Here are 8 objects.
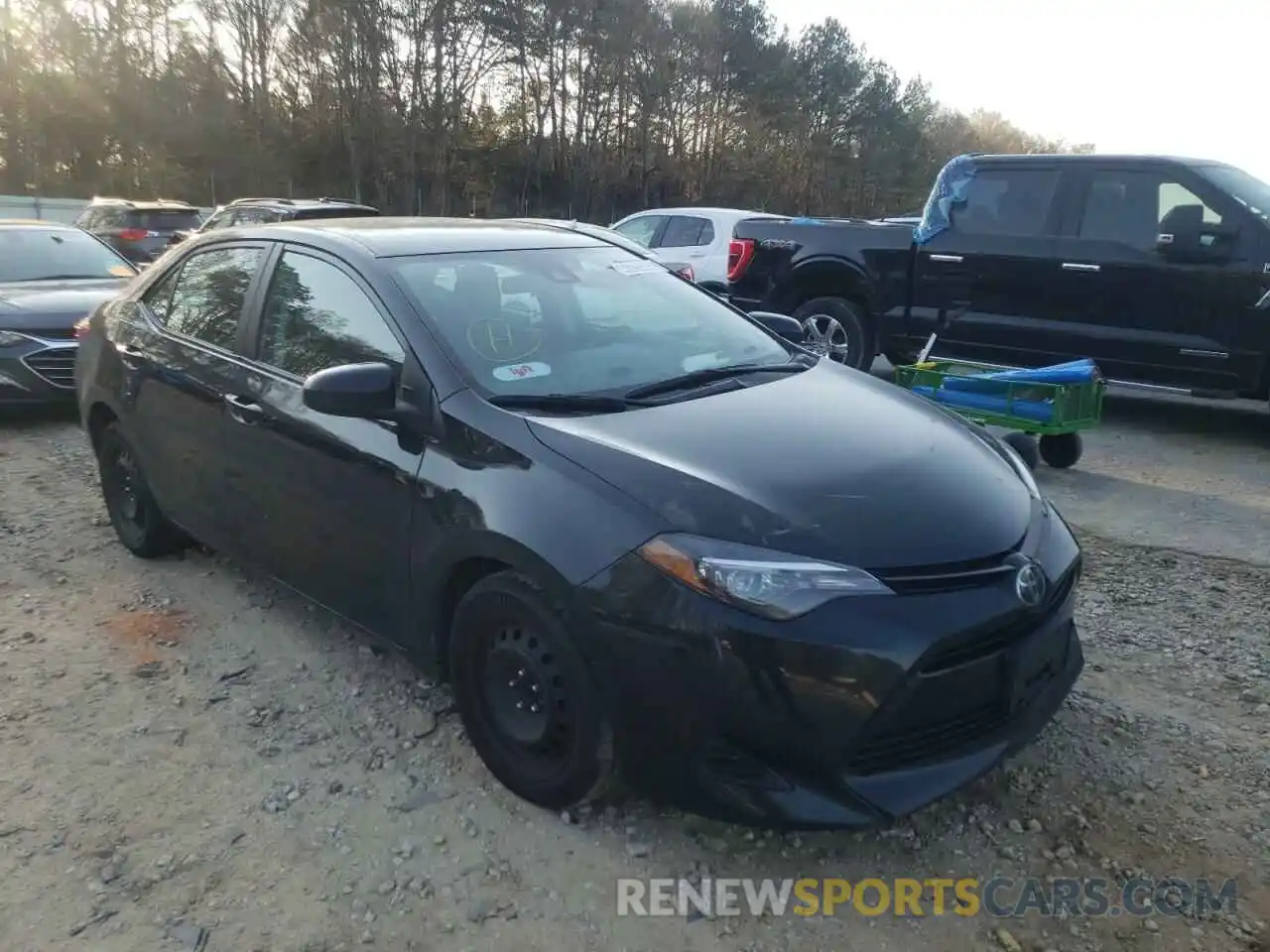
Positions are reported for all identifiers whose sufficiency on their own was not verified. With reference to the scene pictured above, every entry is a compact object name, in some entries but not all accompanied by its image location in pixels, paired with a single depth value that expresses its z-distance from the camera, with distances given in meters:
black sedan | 2.39
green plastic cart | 6.04
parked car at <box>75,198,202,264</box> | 16.56
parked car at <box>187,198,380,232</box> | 13.00
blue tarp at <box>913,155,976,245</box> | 8.33
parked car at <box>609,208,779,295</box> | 11.89
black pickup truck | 7.11
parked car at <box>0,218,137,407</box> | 7.36
